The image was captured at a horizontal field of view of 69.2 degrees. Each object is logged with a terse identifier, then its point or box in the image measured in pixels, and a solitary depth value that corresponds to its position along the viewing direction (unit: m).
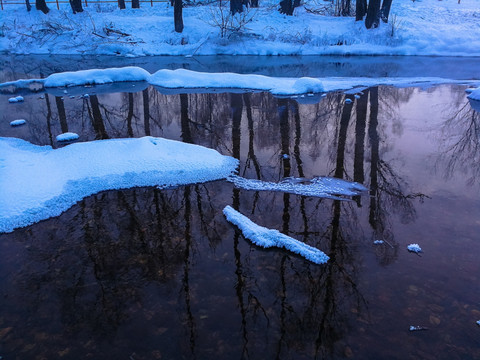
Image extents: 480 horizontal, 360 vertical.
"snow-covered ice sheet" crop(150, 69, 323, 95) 12.70
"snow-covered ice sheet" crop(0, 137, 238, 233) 5.18
